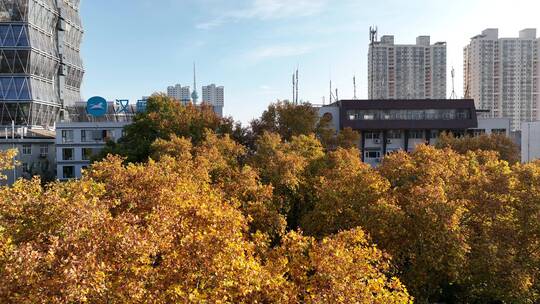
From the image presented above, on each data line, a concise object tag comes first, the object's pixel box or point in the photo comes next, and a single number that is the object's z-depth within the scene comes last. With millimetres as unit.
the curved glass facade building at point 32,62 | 63844
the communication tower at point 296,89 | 92725
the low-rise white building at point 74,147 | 58562
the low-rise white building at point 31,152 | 57406
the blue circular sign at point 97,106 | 58812
